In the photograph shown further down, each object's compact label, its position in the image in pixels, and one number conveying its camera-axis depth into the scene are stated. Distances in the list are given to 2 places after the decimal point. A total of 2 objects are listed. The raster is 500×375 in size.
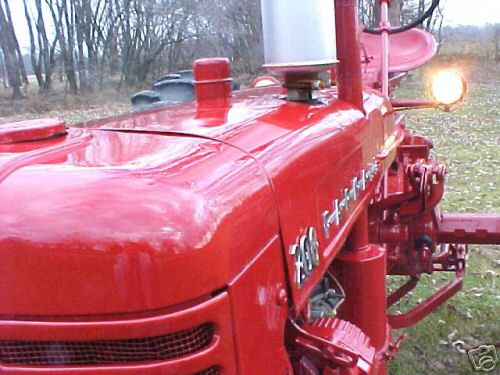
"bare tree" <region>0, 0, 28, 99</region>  14.52
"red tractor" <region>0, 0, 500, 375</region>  0.85
